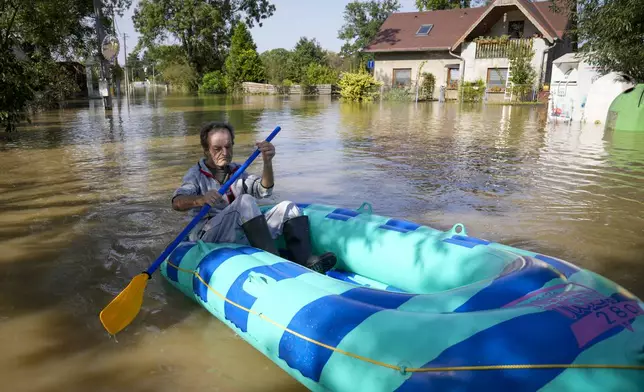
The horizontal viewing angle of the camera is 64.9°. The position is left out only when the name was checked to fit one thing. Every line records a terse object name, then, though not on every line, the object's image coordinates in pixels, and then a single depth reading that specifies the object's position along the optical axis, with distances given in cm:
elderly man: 315
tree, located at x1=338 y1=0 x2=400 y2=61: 3841
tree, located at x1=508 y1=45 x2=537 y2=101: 2131
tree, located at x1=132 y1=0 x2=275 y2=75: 3509
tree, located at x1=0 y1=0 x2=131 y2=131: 853
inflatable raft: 178
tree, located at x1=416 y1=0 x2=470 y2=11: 3356
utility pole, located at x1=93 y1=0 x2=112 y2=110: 1489
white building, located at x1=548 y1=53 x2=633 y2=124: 1255
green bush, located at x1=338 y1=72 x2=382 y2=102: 2377
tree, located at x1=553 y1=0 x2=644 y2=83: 1113
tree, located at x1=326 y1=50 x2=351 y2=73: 4122
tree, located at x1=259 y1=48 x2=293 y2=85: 3503
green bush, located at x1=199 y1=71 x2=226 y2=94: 3491
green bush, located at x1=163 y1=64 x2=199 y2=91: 3750
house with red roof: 2198
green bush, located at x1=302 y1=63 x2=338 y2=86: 3316
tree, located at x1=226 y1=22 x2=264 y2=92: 3394
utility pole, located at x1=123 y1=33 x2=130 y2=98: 2837
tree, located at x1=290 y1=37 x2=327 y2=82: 4000
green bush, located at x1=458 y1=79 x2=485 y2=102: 2216
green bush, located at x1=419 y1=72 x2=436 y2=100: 2469
